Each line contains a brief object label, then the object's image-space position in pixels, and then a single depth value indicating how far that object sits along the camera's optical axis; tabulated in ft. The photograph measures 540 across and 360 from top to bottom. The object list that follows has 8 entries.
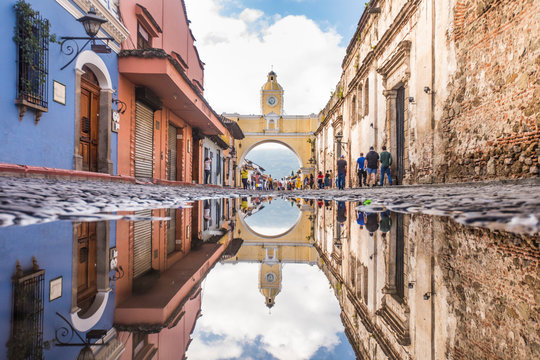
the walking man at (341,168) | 52.06
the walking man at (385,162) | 39.52
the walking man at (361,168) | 48.46
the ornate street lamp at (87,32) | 21.68
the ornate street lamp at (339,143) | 67.85
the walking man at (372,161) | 42.73
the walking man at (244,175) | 73.11
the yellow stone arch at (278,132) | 123.03
